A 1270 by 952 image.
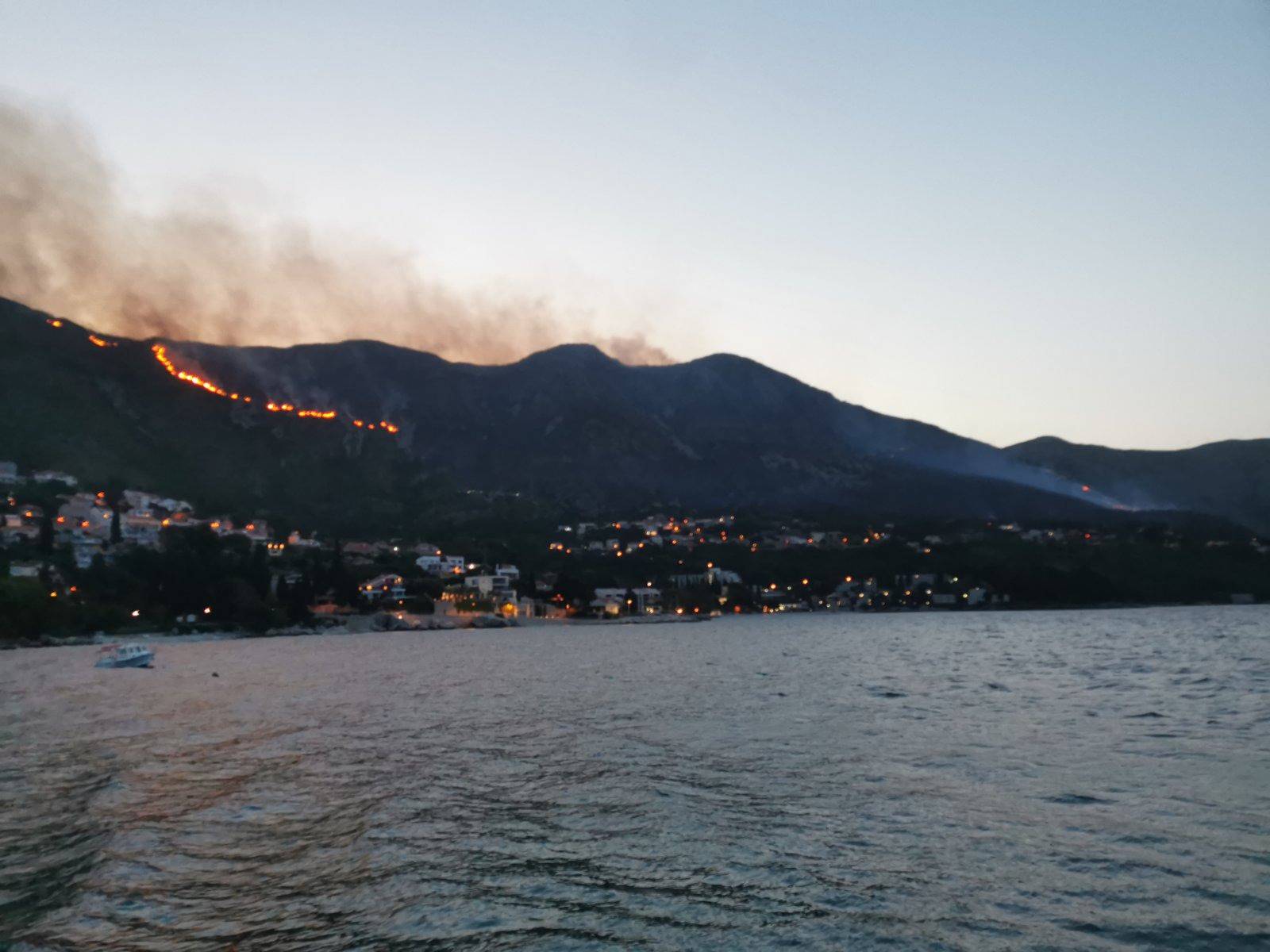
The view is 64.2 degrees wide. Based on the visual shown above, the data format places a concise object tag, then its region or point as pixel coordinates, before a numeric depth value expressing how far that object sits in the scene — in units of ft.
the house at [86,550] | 430.61
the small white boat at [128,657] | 234.17
